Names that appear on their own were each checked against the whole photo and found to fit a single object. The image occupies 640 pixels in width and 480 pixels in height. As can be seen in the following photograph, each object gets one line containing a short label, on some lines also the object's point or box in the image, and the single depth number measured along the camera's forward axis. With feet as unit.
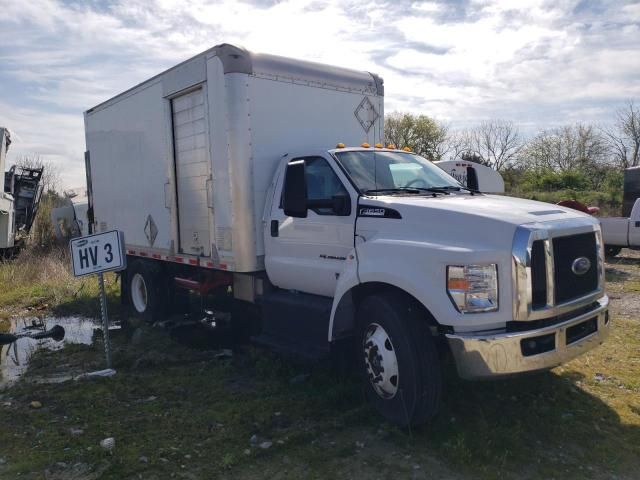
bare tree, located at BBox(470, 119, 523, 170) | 135.85
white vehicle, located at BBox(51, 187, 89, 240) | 53.88
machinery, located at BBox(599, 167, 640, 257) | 40.91
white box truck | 12.51
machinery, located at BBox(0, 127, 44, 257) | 46.06
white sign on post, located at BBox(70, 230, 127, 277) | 19.48
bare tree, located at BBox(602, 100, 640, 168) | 114.11
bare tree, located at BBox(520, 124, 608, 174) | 122.42
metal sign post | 19.52
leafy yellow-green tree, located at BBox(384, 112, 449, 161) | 128.36
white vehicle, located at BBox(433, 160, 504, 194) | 48.98
